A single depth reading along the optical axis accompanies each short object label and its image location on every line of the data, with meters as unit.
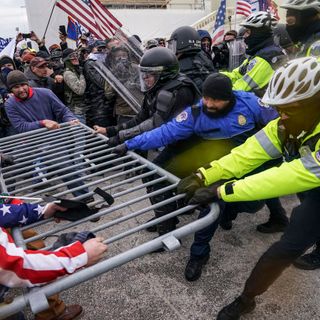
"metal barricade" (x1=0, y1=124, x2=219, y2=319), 1.38
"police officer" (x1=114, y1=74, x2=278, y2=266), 2.64
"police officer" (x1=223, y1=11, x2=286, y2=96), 3.67
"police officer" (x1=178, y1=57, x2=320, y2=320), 1.85
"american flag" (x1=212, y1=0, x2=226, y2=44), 8.93
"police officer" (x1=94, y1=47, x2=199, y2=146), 3.08
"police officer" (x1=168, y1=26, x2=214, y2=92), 3.99
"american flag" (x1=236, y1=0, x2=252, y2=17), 8.95
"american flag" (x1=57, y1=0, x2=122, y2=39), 6.32
